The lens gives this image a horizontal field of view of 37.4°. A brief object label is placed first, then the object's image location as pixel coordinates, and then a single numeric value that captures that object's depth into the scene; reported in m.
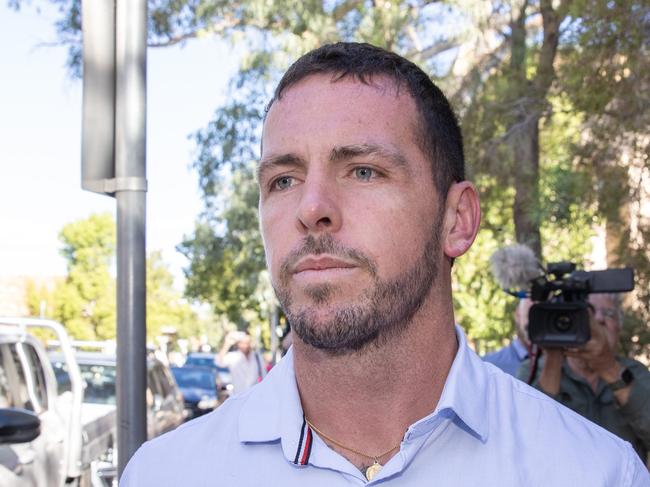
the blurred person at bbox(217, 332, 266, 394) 13.40
